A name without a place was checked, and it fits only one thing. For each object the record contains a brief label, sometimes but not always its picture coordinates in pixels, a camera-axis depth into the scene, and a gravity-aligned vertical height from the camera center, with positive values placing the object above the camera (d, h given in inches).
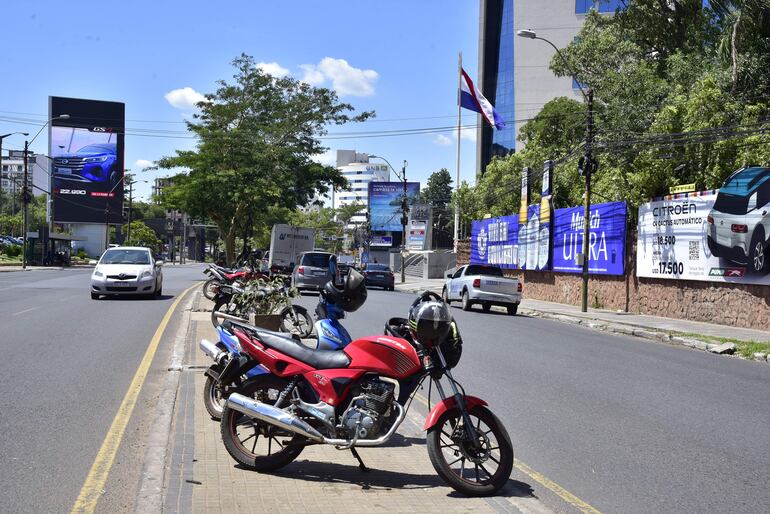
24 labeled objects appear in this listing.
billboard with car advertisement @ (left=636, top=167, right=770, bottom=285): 773.9 +36.7
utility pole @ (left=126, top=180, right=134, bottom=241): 3153.1 +260.8
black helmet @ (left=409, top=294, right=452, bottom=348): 210.1 -17.2
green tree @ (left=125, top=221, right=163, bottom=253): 4041.1 +80.8
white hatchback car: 887.1 -26.9
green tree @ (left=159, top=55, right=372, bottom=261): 1571.1 +204.4
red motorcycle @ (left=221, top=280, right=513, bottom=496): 211.9 -41.5
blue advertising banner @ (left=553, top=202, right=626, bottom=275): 1065.5 +36.3
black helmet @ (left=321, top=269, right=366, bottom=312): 269.9 -12.6
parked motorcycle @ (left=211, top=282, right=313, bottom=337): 521.3 -40.6
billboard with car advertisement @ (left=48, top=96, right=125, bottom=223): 3496.6 +397.1
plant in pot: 525.0 -33.1
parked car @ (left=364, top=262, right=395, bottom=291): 1691.7 -44.7
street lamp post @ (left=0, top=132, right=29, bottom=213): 1766.7 +249.5
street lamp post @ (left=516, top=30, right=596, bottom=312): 991.0 +120.0
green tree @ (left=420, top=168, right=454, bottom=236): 5216.5 +478.8
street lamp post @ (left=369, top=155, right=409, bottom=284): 2160.3 +144.4
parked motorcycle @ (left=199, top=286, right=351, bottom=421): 256.4 -34.8
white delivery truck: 1658.5 +23.6
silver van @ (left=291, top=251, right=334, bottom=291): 1187.9 -23.2
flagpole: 2074.7 +259.9
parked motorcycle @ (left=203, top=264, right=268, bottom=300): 683.4 -21.2
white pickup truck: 994.1 -35.6
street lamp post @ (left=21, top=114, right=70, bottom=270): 2023.9 +135.8
